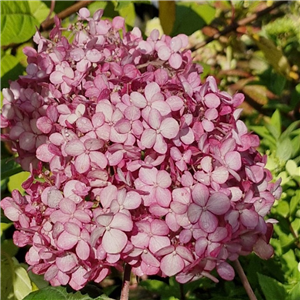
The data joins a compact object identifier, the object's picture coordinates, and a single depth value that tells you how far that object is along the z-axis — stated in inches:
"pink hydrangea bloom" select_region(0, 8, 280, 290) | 29.5
